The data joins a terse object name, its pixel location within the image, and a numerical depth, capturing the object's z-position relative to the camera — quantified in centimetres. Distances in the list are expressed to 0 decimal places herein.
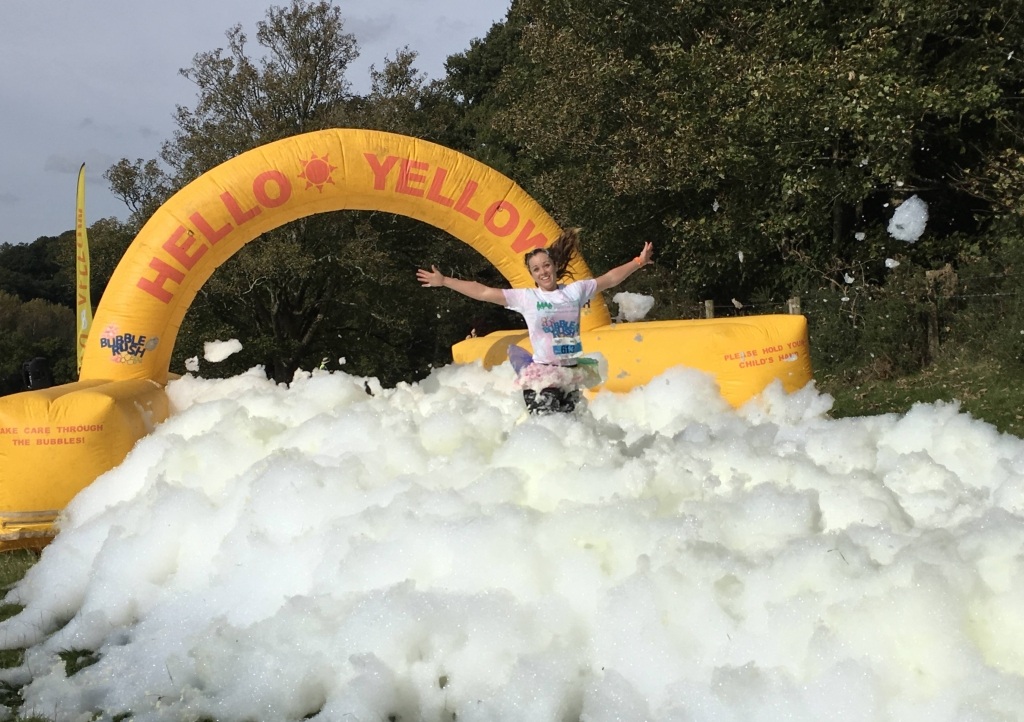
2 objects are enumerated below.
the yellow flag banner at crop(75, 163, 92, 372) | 1000
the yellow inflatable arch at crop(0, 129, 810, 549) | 468
